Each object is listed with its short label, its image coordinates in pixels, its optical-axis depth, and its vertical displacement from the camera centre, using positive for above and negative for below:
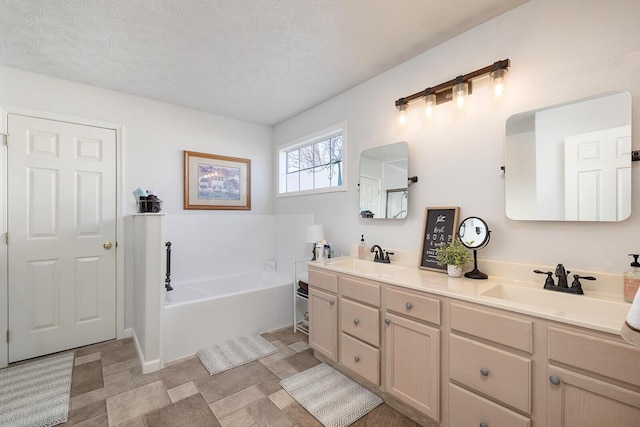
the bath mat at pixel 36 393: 1.70 -1.28
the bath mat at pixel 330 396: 1.71 -1.26
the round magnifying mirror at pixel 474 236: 1.77 -0.15
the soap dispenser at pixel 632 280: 1.25 -0.31
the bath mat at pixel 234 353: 2.29 -1.27
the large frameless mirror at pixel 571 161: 1.36 +0.29
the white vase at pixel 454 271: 1.82 -0.39
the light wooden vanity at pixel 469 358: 1.04 -0.70
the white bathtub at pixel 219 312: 2.40 -0.98
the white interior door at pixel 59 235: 2.38 -0.22
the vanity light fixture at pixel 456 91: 1.71 +0.88
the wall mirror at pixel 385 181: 2.28 +0.28
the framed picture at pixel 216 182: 3.29 +0.39
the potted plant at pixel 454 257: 1.79 -0.29
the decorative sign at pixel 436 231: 1.97 -0.14
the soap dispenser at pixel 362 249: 2.54 -0.34
